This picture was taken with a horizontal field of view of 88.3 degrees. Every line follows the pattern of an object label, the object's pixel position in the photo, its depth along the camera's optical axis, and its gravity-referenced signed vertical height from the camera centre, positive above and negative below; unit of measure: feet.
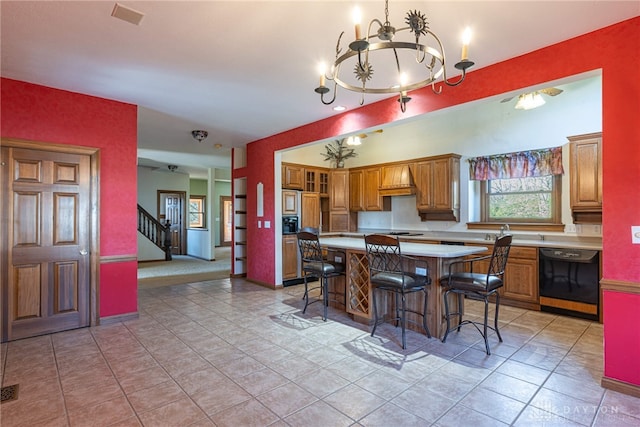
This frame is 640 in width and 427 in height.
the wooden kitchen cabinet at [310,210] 20.73 +0.30
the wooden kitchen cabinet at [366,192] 21.54 +1.55
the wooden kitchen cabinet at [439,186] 17.98 +1.56
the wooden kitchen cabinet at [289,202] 19.58 +0.76
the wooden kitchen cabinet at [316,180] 21.90 +2.37
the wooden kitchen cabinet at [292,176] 20.47 +2.43
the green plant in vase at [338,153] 23.84 +4.51
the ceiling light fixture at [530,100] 13.56 +4.73
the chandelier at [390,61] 5.83 +4.41
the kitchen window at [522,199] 15.60 +0.74
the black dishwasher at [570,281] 12.55 -2.69
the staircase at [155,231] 31.04 -1.48
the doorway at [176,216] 34.96 -0.10
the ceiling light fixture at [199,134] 17.76 +4.45
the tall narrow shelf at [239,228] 22.36 -0.89
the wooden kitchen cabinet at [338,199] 23.32 +1.11
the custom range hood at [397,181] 19.66 +2.05
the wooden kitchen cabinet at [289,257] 19.45 -2.51
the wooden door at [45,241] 10.99 -0.90
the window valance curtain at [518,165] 15.11 +2.44
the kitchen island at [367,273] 10.94 -2.17
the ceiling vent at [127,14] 7.25 +4.56
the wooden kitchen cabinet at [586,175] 13.14 +1.58
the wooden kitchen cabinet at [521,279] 13.94 -2.83
